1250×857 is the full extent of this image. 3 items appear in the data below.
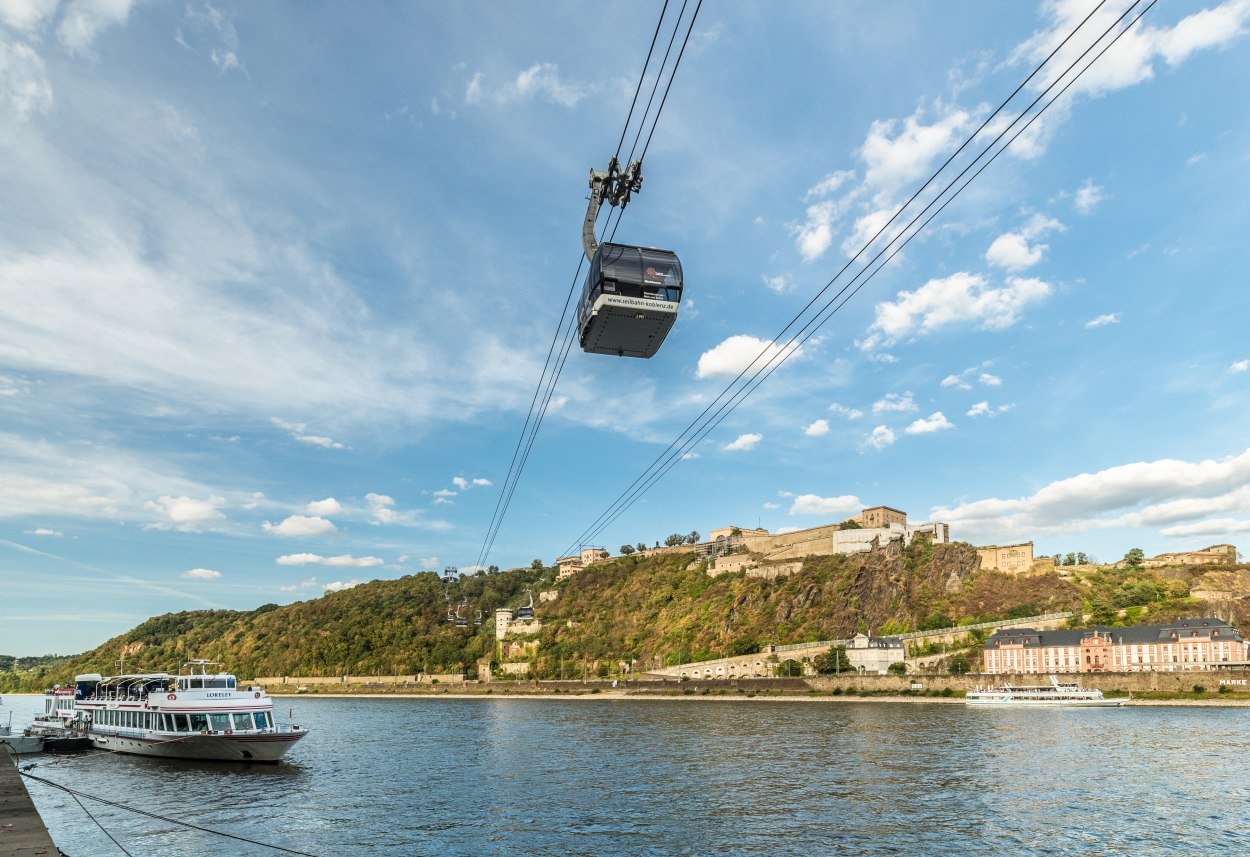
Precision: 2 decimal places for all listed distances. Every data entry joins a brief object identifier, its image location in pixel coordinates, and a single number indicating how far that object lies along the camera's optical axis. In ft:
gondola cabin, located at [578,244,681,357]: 69.15
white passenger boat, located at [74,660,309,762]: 149.07
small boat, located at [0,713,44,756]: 171.63
